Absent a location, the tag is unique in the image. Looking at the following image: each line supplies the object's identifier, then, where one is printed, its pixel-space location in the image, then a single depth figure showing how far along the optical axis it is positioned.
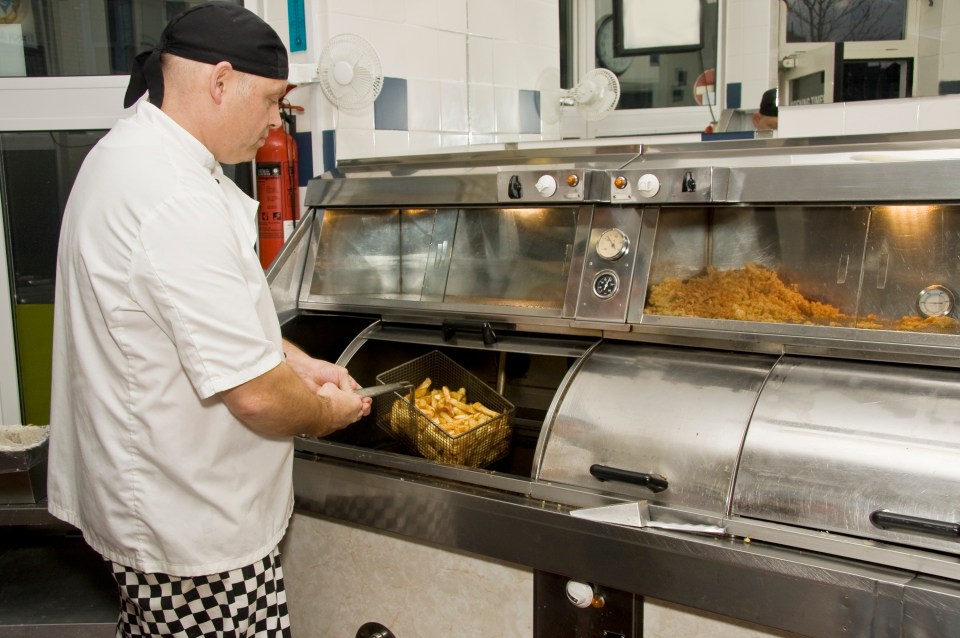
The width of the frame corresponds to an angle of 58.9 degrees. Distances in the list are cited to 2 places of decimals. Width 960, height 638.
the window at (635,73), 4.18
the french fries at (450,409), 2.11
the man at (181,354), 1.55
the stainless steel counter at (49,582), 2.28
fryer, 1.52
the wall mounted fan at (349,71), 2.81
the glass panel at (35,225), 2.92
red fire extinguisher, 2.90
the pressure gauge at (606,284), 2.00
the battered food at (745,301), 1.84
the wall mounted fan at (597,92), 3.79
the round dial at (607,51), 4.32
